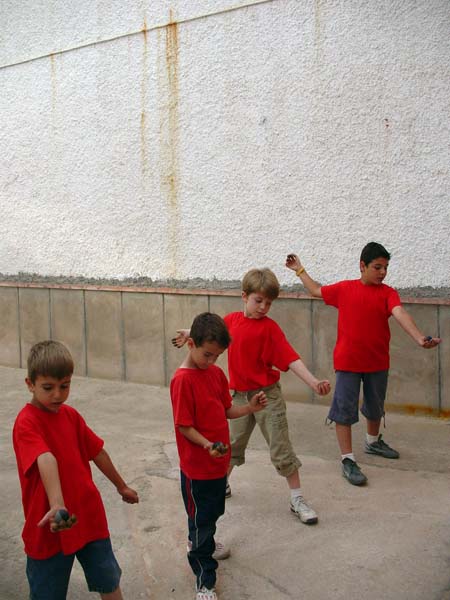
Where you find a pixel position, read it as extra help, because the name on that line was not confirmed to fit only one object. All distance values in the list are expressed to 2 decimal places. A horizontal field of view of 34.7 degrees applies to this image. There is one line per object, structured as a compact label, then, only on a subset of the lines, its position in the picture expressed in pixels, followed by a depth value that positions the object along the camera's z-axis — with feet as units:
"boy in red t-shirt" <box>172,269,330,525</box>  11.52
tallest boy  13.44
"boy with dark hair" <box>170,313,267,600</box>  9.07
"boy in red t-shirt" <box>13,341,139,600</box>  7.36
